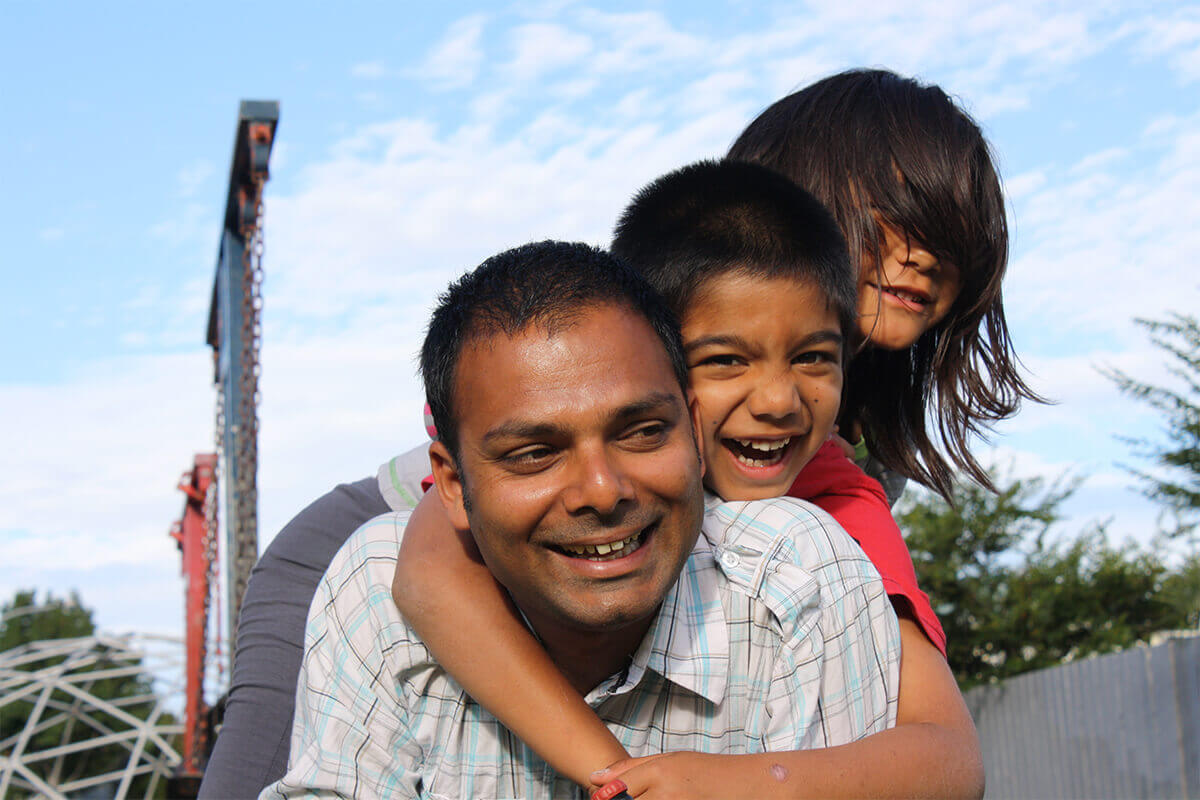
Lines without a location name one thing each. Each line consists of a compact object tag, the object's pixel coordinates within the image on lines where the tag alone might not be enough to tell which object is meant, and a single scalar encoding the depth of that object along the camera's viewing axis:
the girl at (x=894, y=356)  2.20
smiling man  2.07
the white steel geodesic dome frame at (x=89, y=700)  14.03
